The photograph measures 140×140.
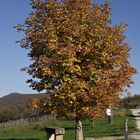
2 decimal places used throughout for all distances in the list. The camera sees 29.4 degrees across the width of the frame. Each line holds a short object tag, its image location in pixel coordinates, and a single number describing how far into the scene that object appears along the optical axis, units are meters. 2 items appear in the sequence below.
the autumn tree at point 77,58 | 11.42
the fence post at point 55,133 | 9.73
